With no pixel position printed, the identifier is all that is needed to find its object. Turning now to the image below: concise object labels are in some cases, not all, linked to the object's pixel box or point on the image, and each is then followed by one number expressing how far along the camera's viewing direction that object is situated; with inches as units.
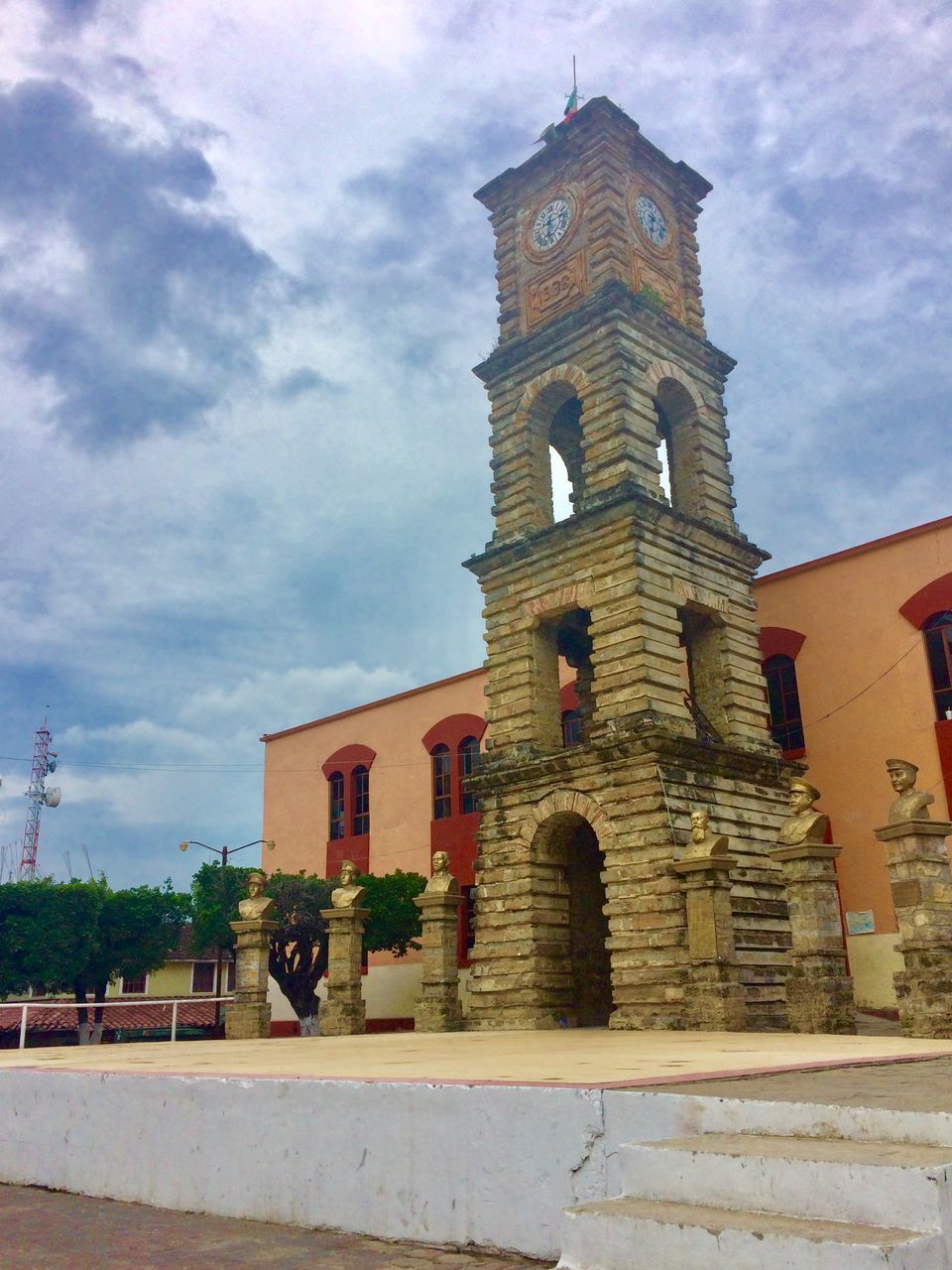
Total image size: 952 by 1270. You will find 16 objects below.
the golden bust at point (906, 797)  573.6
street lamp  1407.5
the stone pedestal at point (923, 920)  541.3
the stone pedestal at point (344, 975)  834.8
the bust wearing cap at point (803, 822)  621.6
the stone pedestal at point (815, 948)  604.7
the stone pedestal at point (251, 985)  826.8
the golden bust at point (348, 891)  856.3
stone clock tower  757.3
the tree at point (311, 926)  1154.0
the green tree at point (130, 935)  1440.7
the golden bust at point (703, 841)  685.9
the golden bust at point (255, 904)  851.4
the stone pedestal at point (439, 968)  831.7
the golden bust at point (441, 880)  851.4
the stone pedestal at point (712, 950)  655.8
